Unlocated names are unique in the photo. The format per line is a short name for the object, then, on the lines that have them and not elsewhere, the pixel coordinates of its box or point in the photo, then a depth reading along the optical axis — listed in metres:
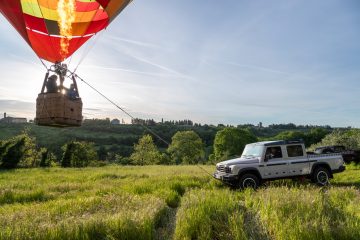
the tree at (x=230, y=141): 78.35
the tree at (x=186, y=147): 81.75
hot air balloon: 8.82
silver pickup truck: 15.11
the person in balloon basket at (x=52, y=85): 9.17
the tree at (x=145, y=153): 76.06
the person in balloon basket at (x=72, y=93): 9.20
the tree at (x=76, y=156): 52.31
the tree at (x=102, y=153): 104.18
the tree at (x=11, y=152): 44.38
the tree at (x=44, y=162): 51.71
